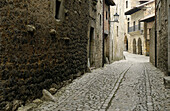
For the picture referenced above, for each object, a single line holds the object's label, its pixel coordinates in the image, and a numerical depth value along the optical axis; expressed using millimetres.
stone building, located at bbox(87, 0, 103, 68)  11289
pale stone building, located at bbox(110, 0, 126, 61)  19859
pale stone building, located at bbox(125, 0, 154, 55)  31875
